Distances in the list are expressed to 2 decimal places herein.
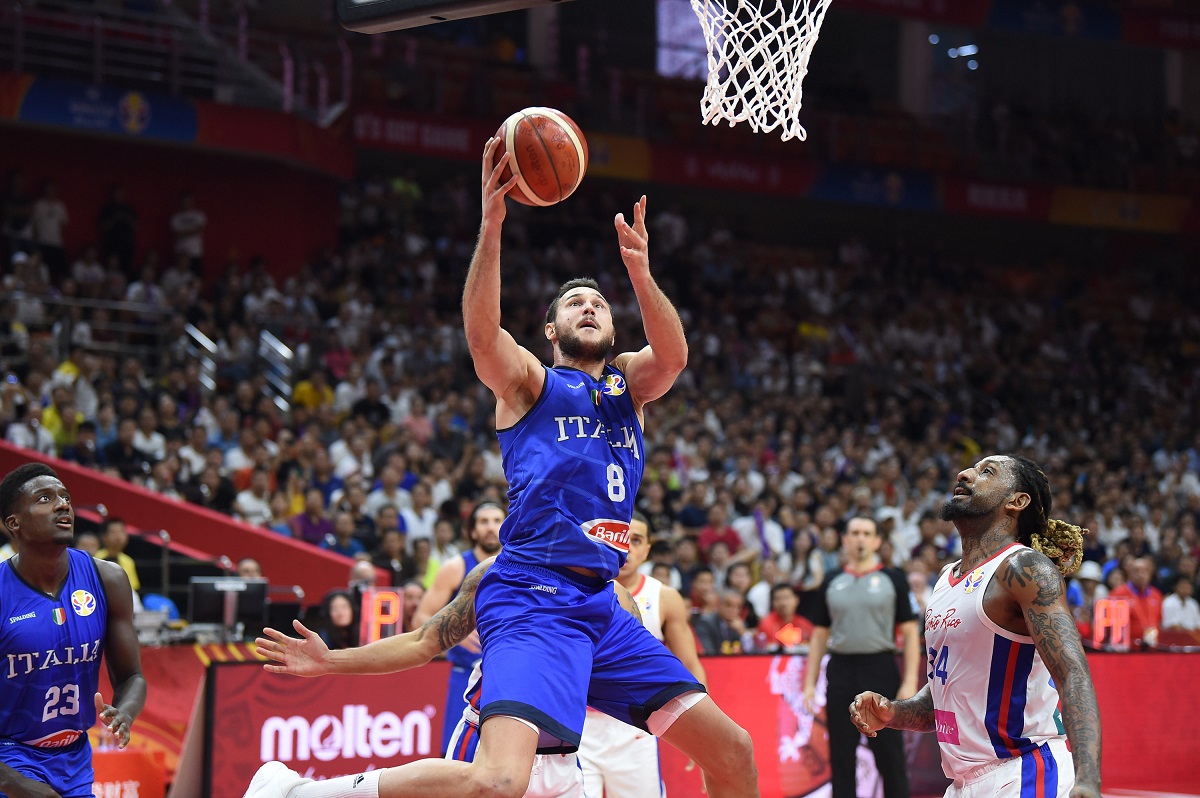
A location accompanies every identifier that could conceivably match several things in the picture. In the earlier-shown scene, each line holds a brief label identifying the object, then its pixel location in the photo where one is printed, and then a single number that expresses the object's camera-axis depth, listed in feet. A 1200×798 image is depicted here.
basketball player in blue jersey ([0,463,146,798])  15.92
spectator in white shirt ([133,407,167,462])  44.60
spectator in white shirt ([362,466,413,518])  44.06
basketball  15.75
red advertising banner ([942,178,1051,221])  81.00
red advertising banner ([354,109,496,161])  66.03
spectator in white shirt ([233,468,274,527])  43.24
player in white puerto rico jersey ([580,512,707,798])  21.88
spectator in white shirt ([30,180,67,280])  56.24
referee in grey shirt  26.32
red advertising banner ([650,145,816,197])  73.72
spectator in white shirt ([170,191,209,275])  61.16
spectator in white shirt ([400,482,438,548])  43.55
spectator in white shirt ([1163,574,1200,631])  44.32
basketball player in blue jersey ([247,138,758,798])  14.30
